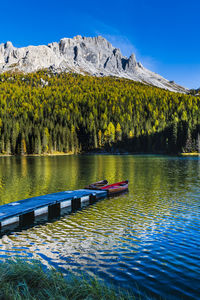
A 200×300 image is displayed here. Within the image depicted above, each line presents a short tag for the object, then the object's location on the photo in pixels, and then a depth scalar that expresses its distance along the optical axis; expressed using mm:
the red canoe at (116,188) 35562
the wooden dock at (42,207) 21453
